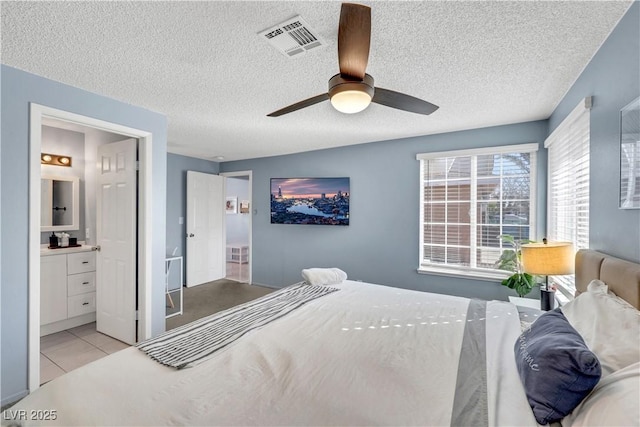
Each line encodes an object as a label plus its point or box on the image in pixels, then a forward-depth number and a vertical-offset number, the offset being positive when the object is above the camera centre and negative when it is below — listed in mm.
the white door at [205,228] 5395 -302
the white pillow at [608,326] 1032 -457
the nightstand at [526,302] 2824 -868
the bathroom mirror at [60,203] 3658 +117
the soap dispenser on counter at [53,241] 3580 -358
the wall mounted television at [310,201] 4609 +207
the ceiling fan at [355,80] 1288 +708
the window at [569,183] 2117 +272
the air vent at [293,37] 1626 +1040
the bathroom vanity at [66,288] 3279 -896
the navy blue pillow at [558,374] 979 -565
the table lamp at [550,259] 2137 -330
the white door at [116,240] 3121 -313
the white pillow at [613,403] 814 -559
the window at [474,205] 3432 +108
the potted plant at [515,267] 2828 -586
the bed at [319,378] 1055 -719
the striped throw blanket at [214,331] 1469 -714
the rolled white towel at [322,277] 2945 -646
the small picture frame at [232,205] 8469 +223
